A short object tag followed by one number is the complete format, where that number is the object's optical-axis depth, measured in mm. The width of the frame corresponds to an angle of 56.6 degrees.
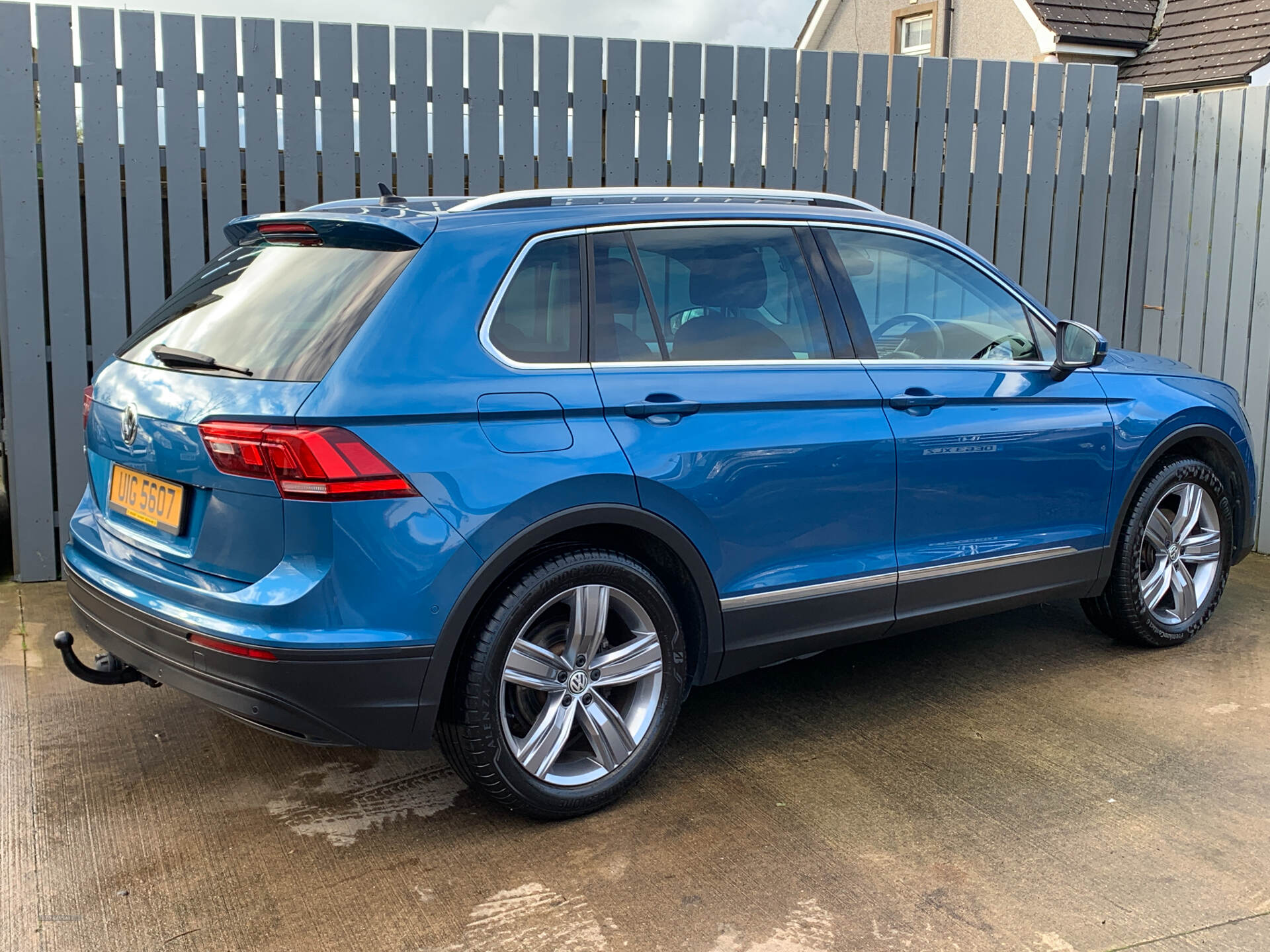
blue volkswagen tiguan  2949
